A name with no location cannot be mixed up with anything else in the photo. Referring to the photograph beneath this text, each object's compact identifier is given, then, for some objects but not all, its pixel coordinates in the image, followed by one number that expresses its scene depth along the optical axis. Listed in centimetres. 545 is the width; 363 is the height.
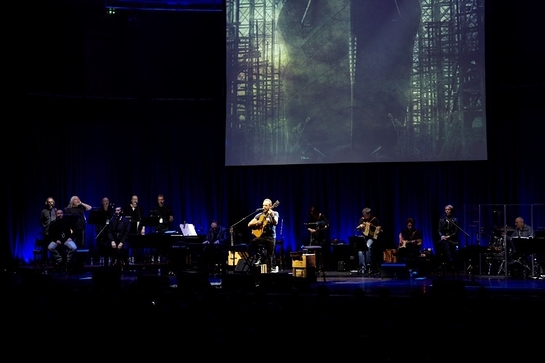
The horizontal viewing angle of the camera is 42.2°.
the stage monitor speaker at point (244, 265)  1380
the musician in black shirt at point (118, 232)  1644
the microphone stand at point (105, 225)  1639
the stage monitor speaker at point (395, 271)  1505
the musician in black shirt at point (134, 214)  1705
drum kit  1508
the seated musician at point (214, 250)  1445
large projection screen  1575
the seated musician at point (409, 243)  1593
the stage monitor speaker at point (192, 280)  1013
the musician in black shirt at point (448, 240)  1473
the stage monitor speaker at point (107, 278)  1087
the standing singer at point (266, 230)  1462
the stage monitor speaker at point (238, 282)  1074
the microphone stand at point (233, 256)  1391
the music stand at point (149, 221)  1579
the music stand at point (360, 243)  1582
